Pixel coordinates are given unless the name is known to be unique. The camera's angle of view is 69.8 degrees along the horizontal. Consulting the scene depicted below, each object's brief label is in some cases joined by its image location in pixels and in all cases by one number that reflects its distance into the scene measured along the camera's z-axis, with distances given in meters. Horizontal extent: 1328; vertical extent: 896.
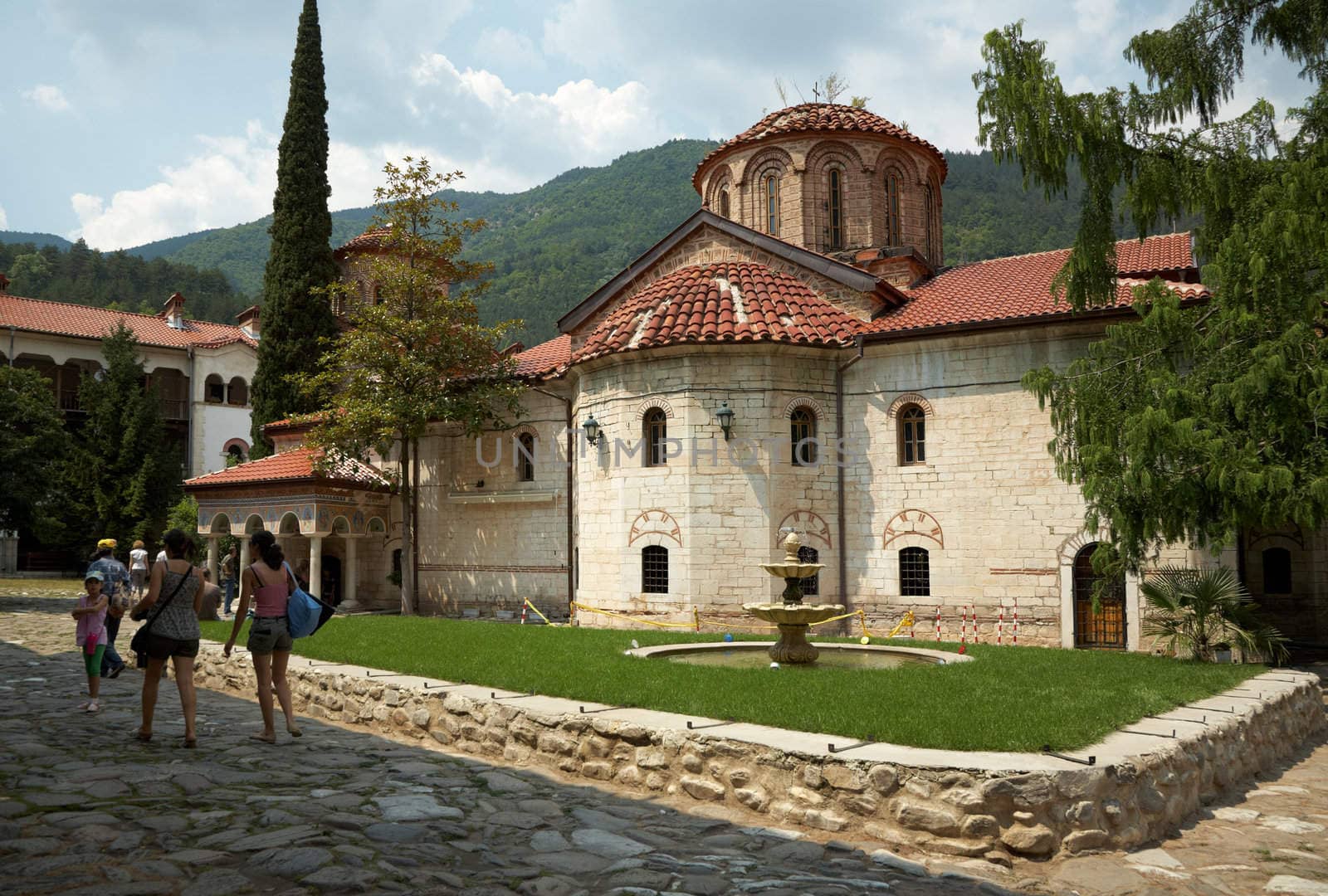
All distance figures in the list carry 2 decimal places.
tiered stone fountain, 10.50
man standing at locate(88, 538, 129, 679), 10.62
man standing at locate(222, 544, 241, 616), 20.48
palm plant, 11.97
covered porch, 21.19
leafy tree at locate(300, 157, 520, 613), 20.33
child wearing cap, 9.02
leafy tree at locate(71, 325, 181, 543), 32.28
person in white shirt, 17.52
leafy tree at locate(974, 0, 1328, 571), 10.61
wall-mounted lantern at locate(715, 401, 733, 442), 16.05
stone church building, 15.59
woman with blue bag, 7.36
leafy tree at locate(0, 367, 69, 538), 23.50
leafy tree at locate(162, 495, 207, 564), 30.17
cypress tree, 28.33
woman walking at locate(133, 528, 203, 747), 6.93
